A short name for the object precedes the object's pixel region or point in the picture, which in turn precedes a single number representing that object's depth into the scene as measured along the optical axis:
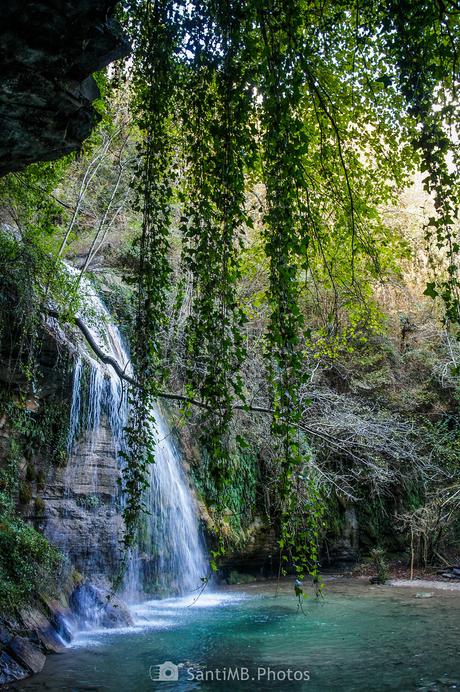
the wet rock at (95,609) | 7.02
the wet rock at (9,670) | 4.86
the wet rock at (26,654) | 5.12
